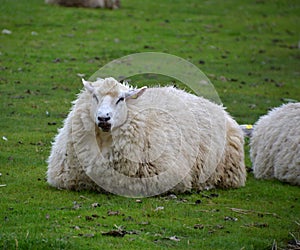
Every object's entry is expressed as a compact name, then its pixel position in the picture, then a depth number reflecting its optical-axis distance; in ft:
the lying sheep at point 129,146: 52.21
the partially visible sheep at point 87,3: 157.79
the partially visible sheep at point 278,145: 63.10
